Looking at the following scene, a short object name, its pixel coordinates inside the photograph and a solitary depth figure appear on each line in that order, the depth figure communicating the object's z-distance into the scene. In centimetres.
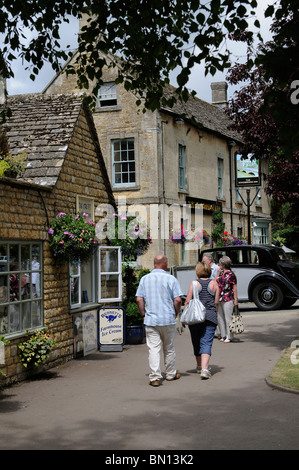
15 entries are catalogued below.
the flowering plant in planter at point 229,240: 2980
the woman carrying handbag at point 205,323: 983
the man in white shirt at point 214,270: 1438
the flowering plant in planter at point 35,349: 1002
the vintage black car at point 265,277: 1980
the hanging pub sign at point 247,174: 2777
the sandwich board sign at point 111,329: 1308
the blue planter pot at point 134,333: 1433
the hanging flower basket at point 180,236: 2672
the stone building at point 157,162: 2603
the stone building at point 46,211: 1002
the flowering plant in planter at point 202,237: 2902
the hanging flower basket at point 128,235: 1445
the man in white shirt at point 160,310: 948
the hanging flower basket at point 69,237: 1130
